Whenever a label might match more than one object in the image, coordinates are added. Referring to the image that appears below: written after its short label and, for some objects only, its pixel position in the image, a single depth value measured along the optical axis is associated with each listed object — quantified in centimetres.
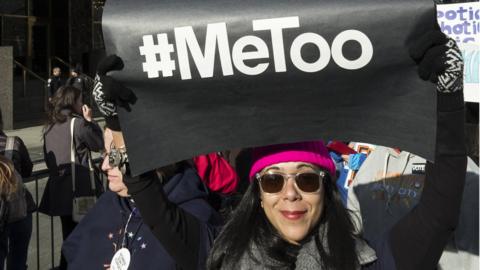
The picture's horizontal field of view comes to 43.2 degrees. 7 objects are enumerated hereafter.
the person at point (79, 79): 1805
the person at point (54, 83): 1836
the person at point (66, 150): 533
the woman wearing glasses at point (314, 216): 177
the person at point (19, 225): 466
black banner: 181
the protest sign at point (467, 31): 368
